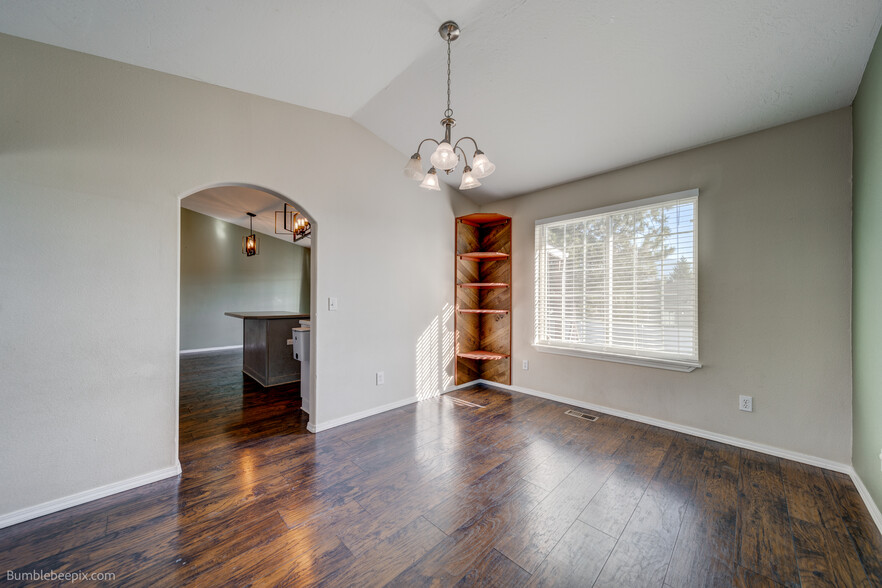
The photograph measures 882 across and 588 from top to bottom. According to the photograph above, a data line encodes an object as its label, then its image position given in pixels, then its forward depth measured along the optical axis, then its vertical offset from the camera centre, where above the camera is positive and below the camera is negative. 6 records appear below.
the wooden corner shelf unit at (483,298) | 4.09 -0.04
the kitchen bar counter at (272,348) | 4.31 -0.73
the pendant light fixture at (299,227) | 4.89 +1.00
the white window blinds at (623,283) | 2.83 +0.12
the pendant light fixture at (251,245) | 6.54 +0.97
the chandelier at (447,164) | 1.76 +0.73
